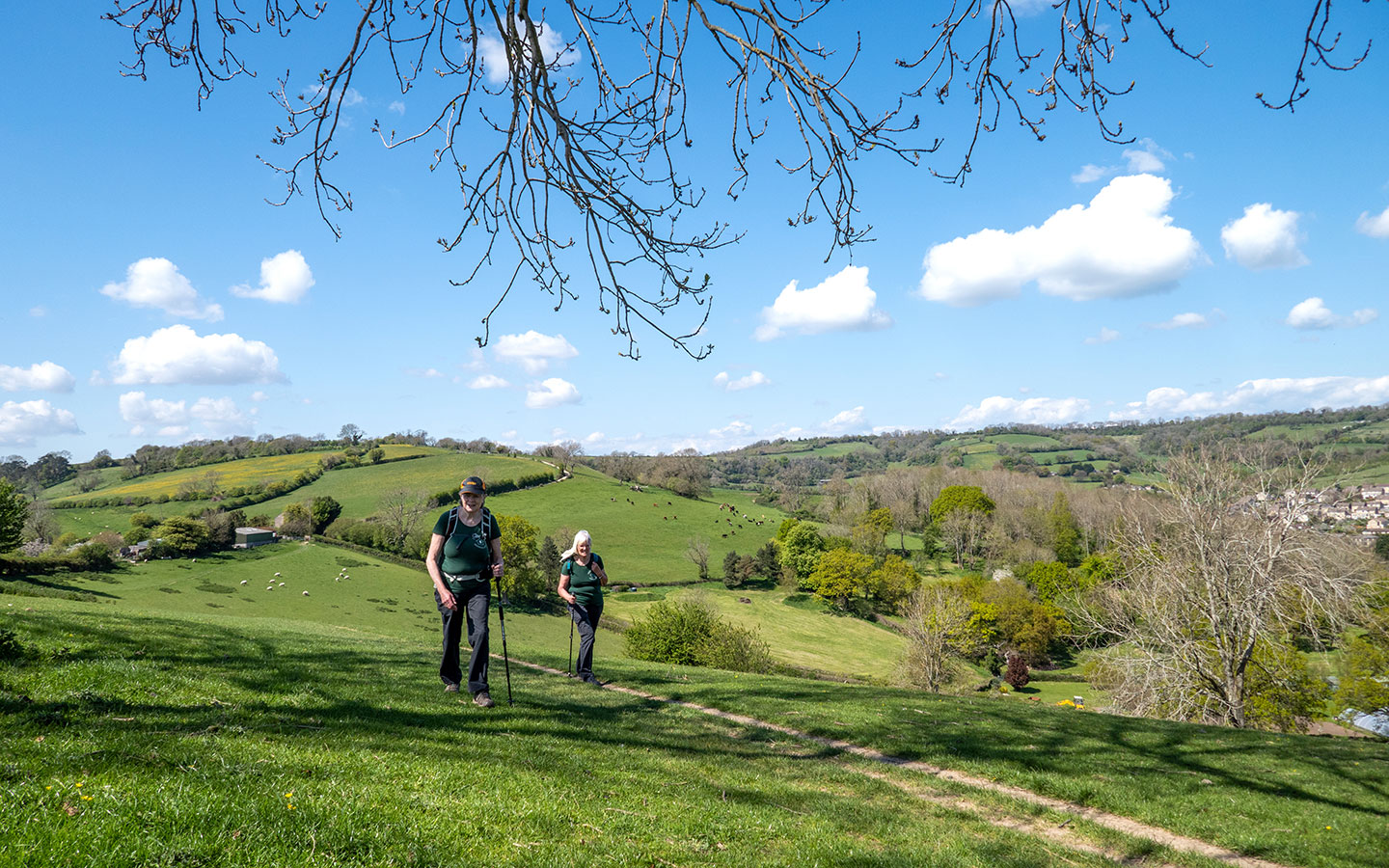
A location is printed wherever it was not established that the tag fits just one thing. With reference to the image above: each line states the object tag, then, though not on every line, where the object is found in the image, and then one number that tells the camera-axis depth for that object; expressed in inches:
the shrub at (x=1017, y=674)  2234.3
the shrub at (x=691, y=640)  1286.9
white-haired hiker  449.7
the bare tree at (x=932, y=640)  1609.3
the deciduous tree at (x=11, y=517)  1647.4
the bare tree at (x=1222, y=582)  811.4
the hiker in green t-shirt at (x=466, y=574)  324.2
